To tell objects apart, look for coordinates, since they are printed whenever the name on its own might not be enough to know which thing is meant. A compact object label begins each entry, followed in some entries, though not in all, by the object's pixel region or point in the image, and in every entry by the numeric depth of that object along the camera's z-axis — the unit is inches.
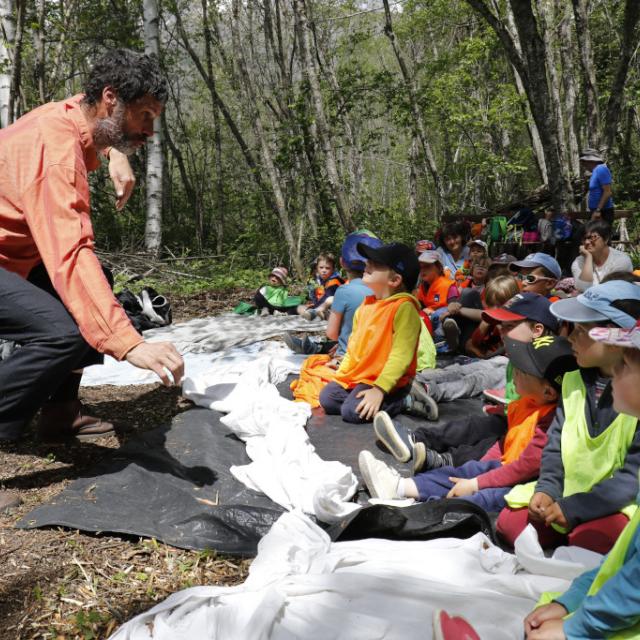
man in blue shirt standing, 297.7
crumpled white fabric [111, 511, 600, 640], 59.0
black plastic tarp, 82.9
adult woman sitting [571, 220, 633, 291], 196.9
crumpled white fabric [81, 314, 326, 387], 186.4
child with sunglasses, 177.9
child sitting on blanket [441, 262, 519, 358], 189.0
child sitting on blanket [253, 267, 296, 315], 300.4
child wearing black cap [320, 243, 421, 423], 137.1
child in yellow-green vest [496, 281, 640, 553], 71.6
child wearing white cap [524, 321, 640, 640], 44.9
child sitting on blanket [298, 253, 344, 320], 274.5
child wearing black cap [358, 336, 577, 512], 92.0
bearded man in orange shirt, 82.0
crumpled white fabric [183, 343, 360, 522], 97.6
